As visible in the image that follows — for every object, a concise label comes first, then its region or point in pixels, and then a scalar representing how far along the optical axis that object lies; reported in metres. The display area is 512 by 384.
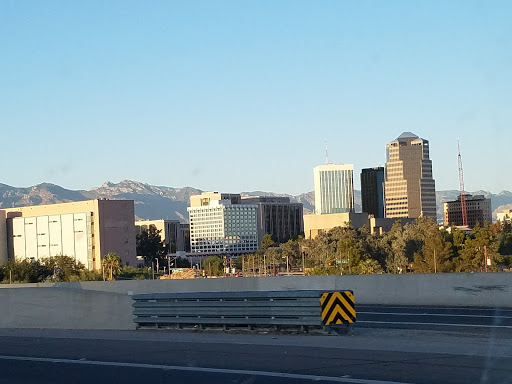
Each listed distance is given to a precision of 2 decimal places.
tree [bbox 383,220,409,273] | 116.50
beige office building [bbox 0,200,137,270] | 171.12
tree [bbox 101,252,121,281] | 121.22
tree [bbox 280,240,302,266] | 176.38
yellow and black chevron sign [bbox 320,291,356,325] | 18.48
